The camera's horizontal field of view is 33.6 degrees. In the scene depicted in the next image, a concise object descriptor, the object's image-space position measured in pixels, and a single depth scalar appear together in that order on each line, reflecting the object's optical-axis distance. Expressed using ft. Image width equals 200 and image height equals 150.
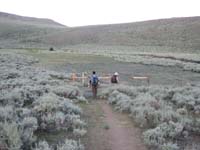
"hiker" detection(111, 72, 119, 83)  72.79
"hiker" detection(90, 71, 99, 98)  55.88
